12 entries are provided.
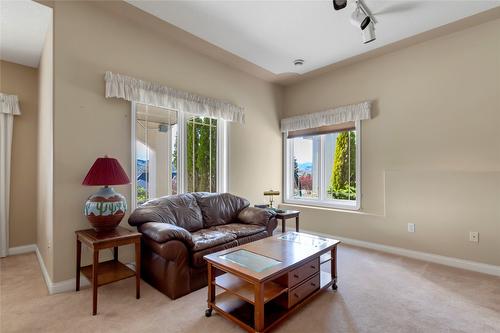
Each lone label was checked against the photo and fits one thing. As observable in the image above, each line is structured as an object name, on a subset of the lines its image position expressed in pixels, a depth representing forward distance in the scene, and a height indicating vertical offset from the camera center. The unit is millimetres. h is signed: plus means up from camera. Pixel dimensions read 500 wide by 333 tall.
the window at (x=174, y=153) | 3168 +203
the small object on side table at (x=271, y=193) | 4187 -412
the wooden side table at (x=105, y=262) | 2092 -798
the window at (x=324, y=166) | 4172 +25
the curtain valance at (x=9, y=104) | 3328 +837
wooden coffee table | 1823 -923
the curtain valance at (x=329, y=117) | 3923 +843
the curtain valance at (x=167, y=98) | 2812 +888
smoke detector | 3961 +1642
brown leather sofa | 2334 -722
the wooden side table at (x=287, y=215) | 3764 -705
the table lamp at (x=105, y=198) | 2312 -281
